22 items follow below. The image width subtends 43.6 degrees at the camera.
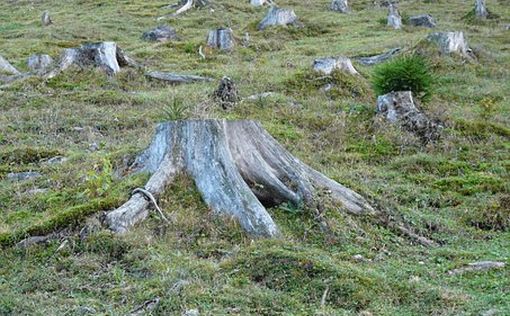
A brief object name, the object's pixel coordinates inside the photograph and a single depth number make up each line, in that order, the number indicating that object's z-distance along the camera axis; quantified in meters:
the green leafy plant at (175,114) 8.02
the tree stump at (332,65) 15.01
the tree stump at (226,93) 12.62
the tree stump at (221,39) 19.91
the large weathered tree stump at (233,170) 6.89
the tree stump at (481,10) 26.98
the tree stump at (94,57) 16.05
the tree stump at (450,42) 18.03
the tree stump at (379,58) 18.02
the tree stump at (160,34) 23.11
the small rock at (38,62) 16.85
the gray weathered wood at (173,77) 15.76
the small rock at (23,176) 8.79
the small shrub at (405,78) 12.14
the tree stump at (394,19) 24.95
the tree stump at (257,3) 32.77
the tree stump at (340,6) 30.35
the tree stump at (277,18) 24.42
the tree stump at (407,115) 10.98
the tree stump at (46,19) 27.40
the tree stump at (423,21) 25.36
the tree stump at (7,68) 16.41
